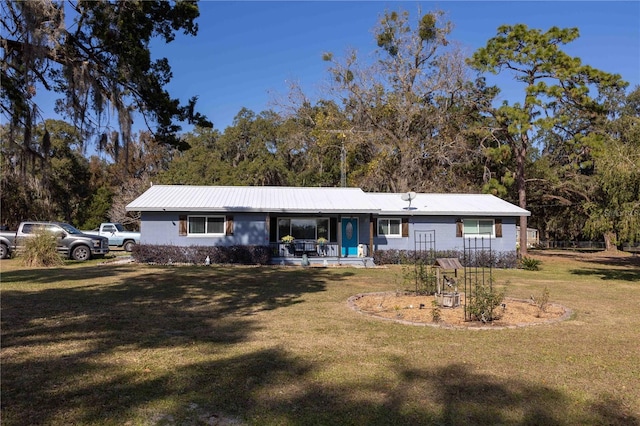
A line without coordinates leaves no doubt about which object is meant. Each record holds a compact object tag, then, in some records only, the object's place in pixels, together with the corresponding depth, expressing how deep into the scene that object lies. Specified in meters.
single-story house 20.84
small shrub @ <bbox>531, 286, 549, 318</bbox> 9.24
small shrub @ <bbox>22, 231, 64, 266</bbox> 16.94
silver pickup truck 20.34
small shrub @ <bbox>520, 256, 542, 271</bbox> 20.53
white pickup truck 28.08
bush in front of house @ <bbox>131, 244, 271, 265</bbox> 19.69
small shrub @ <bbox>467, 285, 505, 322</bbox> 8.26
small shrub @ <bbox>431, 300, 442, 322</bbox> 8.30
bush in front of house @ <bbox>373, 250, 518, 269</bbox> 21.23
